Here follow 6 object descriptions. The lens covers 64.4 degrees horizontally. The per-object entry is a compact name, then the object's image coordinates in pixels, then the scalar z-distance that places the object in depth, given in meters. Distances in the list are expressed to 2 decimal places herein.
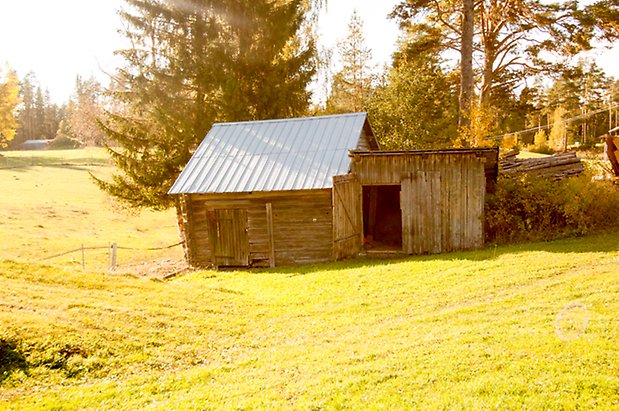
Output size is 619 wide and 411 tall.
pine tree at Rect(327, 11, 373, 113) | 45.06
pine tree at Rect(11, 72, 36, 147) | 110.94
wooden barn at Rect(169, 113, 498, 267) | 18.72
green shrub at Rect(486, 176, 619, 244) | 17.38
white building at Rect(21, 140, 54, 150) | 96.31
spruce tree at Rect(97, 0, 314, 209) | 28.62
